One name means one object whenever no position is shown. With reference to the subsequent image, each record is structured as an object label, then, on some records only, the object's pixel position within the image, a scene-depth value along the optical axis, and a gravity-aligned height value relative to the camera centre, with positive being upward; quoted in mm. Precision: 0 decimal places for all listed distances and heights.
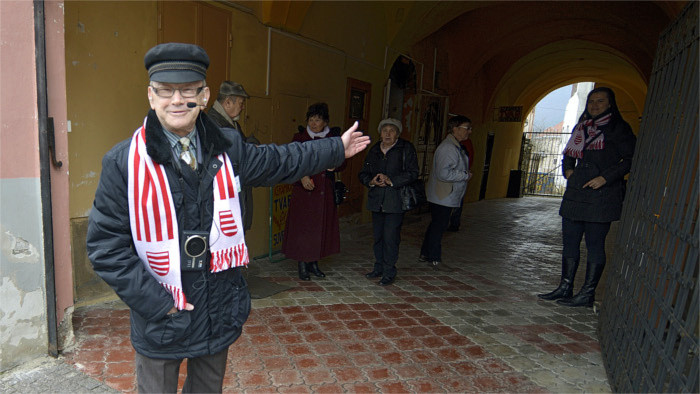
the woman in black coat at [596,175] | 4207 -225
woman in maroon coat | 4867 -968
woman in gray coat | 5555 -433
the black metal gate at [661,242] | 2191 -500
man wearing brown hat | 3889 +123
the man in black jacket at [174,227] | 1660 -422
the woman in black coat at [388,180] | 4867 -494
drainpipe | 2793 -404
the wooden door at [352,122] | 7590 +148
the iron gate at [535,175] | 19719 -1305
